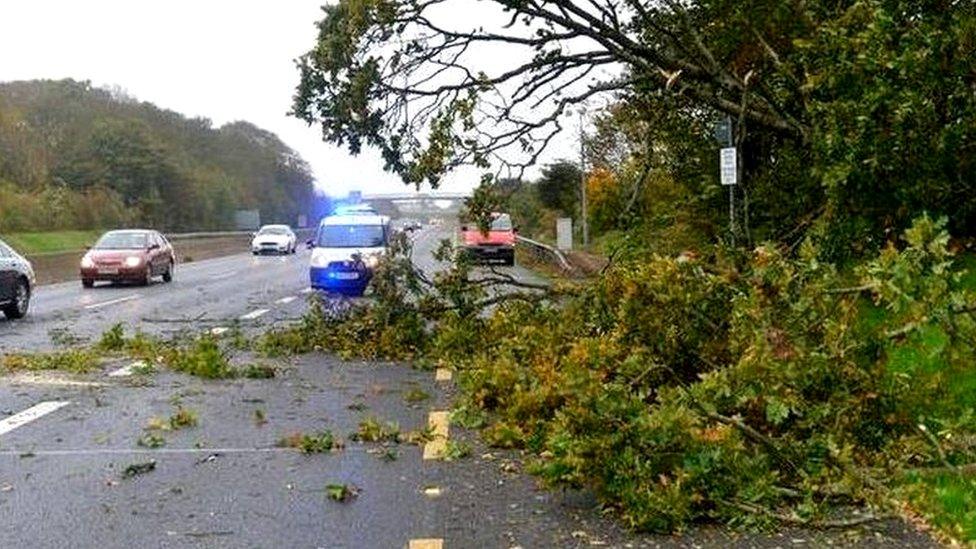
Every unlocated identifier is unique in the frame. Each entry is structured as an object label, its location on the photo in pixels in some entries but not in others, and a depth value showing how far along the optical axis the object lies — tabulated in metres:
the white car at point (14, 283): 17.73
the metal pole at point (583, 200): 42.37
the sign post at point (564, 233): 42.56
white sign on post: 14.53
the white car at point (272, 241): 54.78
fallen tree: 5.59
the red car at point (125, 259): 27.73
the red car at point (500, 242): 37.37
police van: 21.95
